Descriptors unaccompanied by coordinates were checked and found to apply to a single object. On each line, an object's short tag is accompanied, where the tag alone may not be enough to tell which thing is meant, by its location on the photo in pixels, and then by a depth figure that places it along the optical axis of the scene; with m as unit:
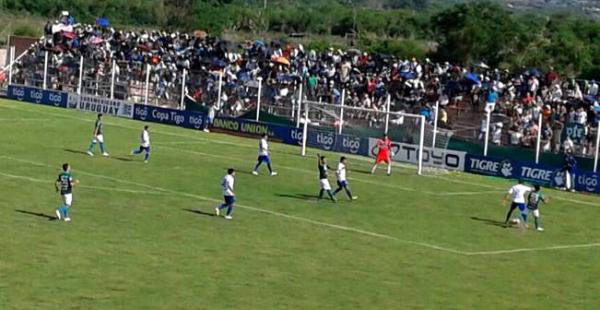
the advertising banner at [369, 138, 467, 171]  54.16
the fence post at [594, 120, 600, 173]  48.64
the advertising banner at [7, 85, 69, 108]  75.19
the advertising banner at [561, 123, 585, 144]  49.59
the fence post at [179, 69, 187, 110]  68.50
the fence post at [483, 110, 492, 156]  52.94
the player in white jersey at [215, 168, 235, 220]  35.09
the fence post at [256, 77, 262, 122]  64.12
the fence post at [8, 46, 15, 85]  79.03
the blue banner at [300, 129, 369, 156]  56.94
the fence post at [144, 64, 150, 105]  70.16
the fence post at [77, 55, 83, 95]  73.79
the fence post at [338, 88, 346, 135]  57.22
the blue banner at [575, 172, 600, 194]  48.94
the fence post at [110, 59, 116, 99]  72.25
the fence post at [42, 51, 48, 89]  75.85
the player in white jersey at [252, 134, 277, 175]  46.47
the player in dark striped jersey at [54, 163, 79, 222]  33.19
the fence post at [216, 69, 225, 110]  66.75
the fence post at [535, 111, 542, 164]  50.66
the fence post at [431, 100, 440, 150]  53.94
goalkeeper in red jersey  49.59
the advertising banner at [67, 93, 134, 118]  71.56
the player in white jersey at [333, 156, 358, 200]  41.03
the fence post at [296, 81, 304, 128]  60.91
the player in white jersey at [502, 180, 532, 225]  37.56
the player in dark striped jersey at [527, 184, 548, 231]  37.22
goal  54.31
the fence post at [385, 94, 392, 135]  54.64
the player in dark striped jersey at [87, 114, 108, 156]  49.56
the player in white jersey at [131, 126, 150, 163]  48.62
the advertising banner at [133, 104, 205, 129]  66.94
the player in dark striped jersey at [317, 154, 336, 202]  40.62
